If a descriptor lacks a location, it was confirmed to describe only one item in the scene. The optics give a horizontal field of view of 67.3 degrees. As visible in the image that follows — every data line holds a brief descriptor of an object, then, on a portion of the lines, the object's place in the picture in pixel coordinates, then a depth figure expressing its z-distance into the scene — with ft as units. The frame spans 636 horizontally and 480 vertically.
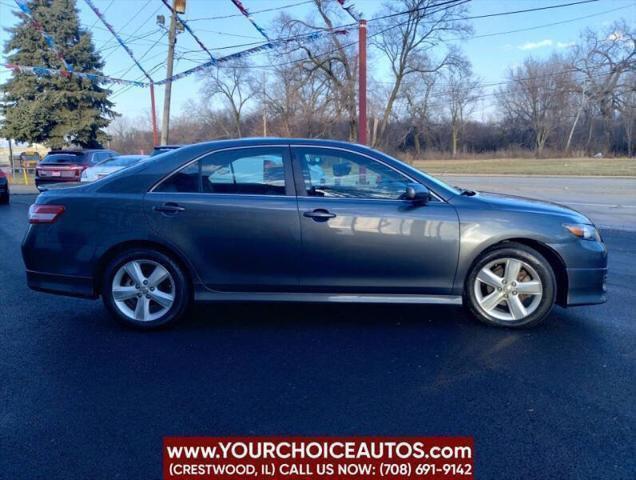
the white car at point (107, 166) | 42.57
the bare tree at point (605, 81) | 186.70
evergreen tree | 108.58
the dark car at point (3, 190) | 49.75
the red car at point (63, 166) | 50.93
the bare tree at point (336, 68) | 112.27
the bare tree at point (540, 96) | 199.82
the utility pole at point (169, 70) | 65.51
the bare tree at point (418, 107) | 140.67
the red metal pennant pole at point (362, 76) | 43.29
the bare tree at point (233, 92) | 149.38
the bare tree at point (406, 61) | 126.52
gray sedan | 12.89
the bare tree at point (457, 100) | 162.30
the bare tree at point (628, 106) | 182.09
